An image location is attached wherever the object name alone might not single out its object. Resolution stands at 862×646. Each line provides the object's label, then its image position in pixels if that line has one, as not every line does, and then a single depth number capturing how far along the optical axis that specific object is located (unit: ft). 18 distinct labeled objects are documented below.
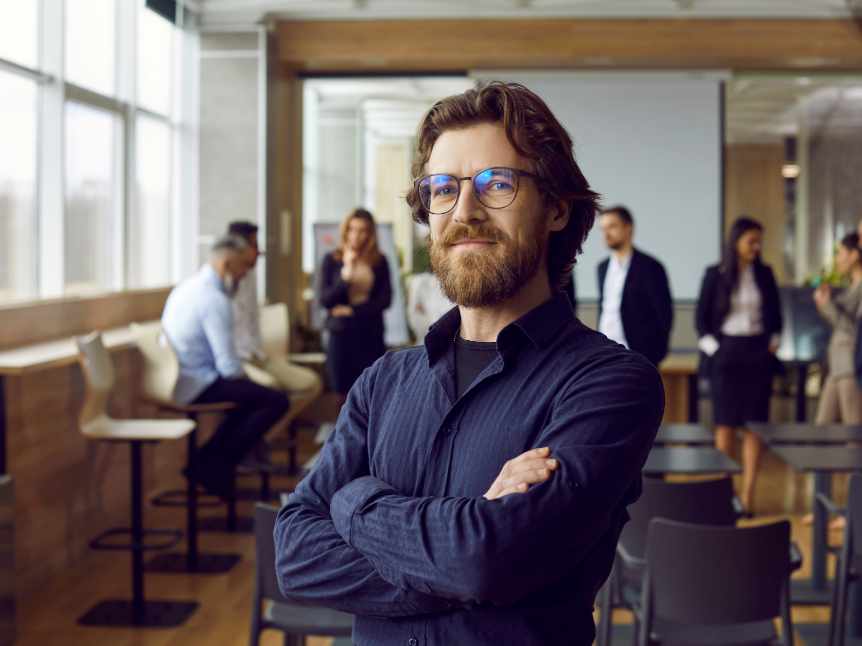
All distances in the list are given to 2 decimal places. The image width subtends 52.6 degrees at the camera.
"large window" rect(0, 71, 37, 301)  14.74
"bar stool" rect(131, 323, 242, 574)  14.55
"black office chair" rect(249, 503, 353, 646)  7.60
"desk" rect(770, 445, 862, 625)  10.07
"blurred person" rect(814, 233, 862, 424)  17.22
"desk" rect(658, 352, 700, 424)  19.71
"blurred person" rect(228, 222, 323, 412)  17.40
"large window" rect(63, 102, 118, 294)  17.31
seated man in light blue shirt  15.25
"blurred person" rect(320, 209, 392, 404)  17.40
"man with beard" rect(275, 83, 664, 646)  3.57
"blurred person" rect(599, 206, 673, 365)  15.16
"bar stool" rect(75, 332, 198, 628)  12.30
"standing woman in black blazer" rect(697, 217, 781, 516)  16.17
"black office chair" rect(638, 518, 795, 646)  7.37
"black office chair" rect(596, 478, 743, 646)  8.96
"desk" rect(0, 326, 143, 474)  11.16
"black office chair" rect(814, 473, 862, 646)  9.40
